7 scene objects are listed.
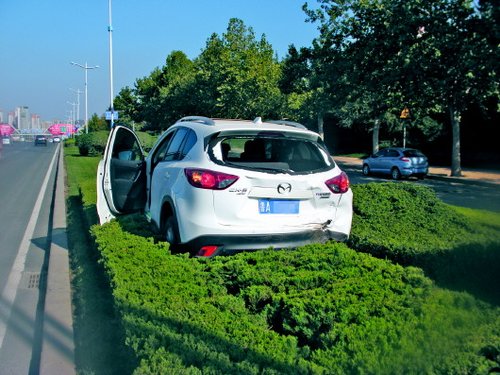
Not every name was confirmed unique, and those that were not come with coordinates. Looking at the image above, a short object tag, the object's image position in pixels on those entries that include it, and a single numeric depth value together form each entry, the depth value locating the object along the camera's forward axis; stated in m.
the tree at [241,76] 37.56
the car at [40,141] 80.06
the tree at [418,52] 20.23
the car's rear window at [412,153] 25.88
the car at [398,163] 25.52
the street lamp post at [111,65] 38.58
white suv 5.40
